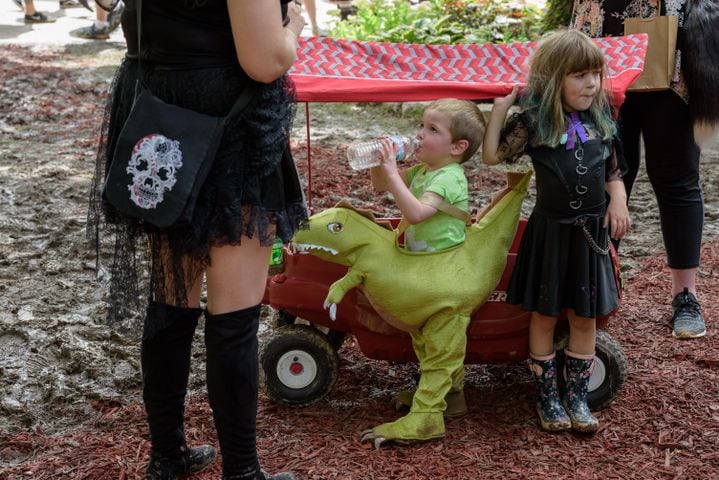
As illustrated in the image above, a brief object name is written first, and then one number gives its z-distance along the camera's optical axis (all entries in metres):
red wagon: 3.08
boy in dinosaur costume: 2.91
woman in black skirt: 2.12
